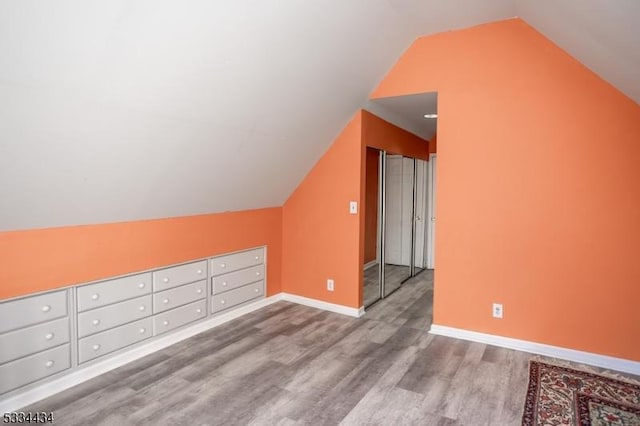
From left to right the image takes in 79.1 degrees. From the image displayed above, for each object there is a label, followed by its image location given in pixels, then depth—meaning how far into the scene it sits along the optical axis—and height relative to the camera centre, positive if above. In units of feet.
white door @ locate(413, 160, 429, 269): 20.02 -0.74
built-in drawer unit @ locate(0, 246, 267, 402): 7.81 -2.79
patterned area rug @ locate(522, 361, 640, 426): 7.56 -4.15
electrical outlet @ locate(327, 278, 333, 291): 13.96 -2.89
